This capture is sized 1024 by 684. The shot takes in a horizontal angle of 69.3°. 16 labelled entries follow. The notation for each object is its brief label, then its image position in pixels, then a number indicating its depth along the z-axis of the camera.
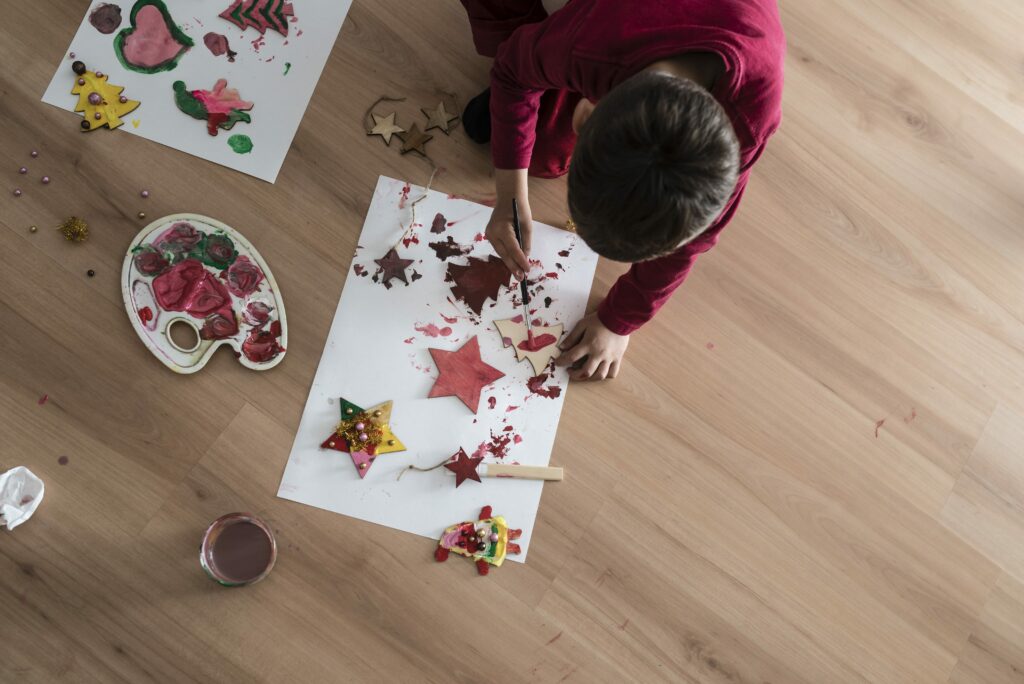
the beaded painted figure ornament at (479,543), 0.86
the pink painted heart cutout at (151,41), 0.95
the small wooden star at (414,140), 0.95
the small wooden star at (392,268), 0.92
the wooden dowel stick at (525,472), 0.88
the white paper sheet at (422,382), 0.88
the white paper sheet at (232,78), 0.94
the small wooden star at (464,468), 0.88
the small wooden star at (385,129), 0.96
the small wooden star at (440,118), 0.97
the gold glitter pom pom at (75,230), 0.89
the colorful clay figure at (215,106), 0.94
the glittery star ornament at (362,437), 0.87
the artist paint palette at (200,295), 0.89
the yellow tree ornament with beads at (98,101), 0.93
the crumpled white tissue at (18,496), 0.84
